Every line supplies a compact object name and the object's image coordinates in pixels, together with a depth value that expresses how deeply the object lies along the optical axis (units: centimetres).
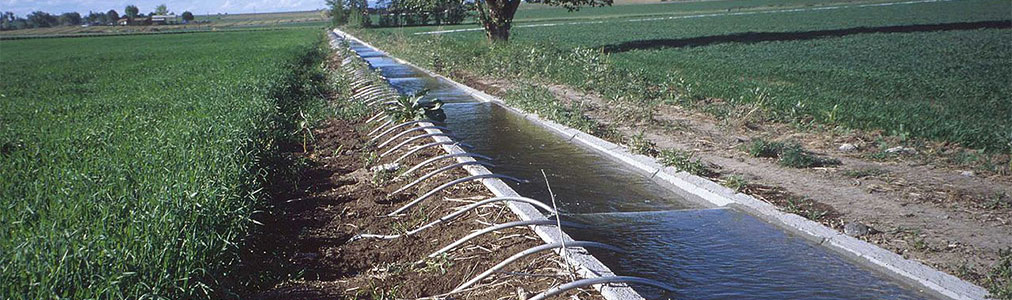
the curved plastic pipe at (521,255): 341
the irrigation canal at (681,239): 377
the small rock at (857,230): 434
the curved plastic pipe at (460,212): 444
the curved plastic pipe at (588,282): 312
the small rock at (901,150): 631
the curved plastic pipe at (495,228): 394
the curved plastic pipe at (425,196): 490
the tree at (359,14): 6512
